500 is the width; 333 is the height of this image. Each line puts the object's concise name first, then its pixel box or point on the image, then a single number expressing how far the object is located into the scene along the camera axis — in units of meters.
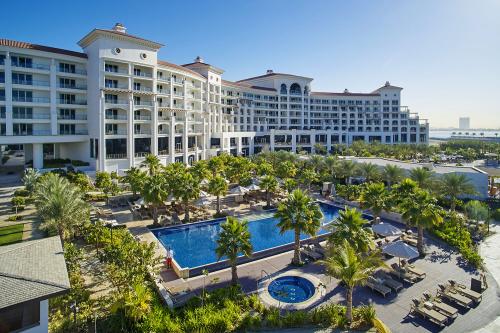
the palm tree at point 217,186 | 32.06
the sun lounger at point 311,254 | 22.45
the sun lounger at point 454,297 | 16.59
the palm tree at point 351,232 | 18.36
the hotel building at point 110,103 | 44.78
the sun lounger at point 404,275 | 19.38
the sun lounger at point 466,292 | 16.97
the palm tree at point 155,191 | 27.98
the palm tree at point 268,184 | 35.28
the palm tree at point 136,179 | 29.95
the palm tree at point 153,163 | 44.09
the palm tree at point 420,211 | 22.33
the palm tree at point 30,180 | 31.84
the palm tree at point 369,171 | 43.28
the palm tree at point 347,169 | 45.25
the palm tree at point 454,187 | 32.16
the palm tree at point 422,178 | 34.20
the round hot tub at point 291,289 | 17.98
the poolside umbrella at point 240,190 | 38.44
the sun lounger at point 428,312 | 15.24
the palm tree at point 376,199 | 27.00
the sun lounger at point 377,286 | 17.86
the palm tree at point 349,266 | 14.62
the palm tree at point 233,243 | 17.89
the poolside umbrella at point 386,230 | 24.17
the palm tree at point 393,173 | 39.97
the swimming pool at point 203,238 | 24.59
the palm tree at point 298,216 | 20.95
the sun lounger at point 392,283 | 18.39
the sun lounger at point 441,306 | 15.73
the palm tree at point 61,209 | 20.64
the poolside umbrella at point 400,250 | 20.10
